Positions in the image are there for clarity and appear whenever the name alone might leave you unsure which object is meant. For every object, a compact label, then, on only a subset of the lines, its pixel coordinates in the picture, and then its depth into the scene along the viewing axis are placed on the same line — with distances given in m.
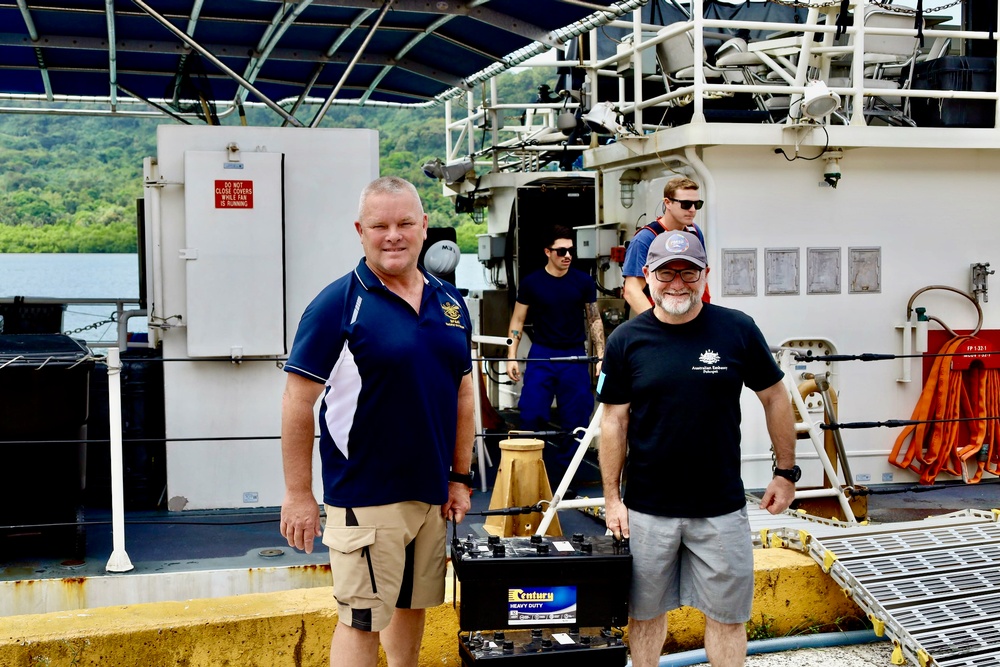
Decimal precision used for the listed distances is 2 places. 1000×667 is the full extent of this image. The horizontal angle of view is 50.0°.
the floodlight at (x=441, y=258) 8.92
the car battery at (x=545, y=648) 3.90
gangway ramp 4.52
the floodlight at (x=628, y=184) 9.08
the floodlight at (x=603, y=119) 8.41
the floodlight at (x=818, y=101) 7.55
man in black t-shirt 3.88
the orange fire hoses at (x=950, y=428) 8.38
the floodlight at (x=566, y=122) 10.77
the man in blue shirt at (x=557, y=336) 7.75
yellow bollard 6.19
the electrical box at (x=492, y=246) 12.15
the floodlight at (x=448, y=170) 11.72
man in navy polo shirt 3.46
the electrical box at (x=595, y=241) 9.54
